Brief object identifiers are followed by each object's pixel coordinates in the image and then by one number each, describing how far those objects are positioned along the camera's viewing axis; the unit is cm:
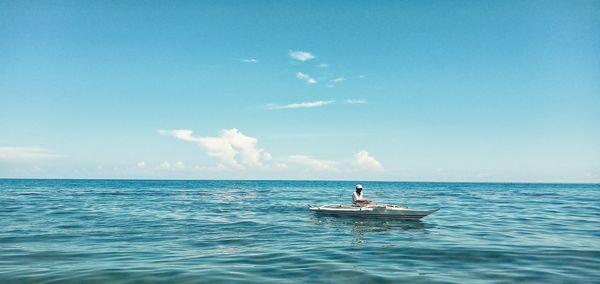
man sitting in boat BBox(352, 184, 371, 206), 2758
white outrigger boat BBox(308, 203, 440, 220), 2586
